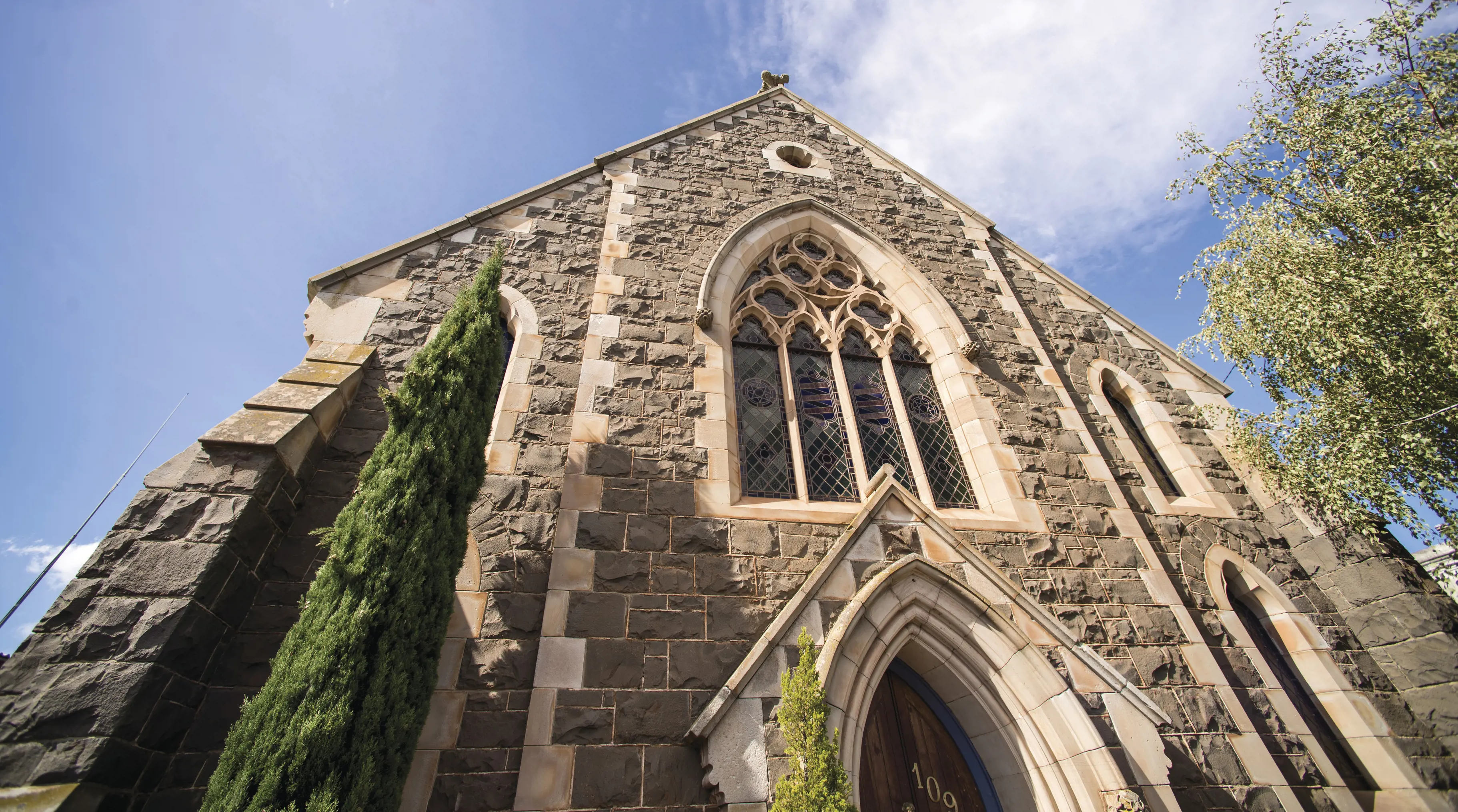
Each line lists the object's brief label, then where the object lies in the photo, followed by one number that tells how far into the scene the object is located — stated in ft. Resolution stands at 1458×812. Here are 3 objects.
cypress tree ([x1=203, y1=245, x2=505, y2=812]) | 8.93
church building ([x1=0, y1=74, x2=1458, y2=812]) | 11.62
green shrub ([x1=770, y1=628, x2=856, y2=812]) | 10.34
